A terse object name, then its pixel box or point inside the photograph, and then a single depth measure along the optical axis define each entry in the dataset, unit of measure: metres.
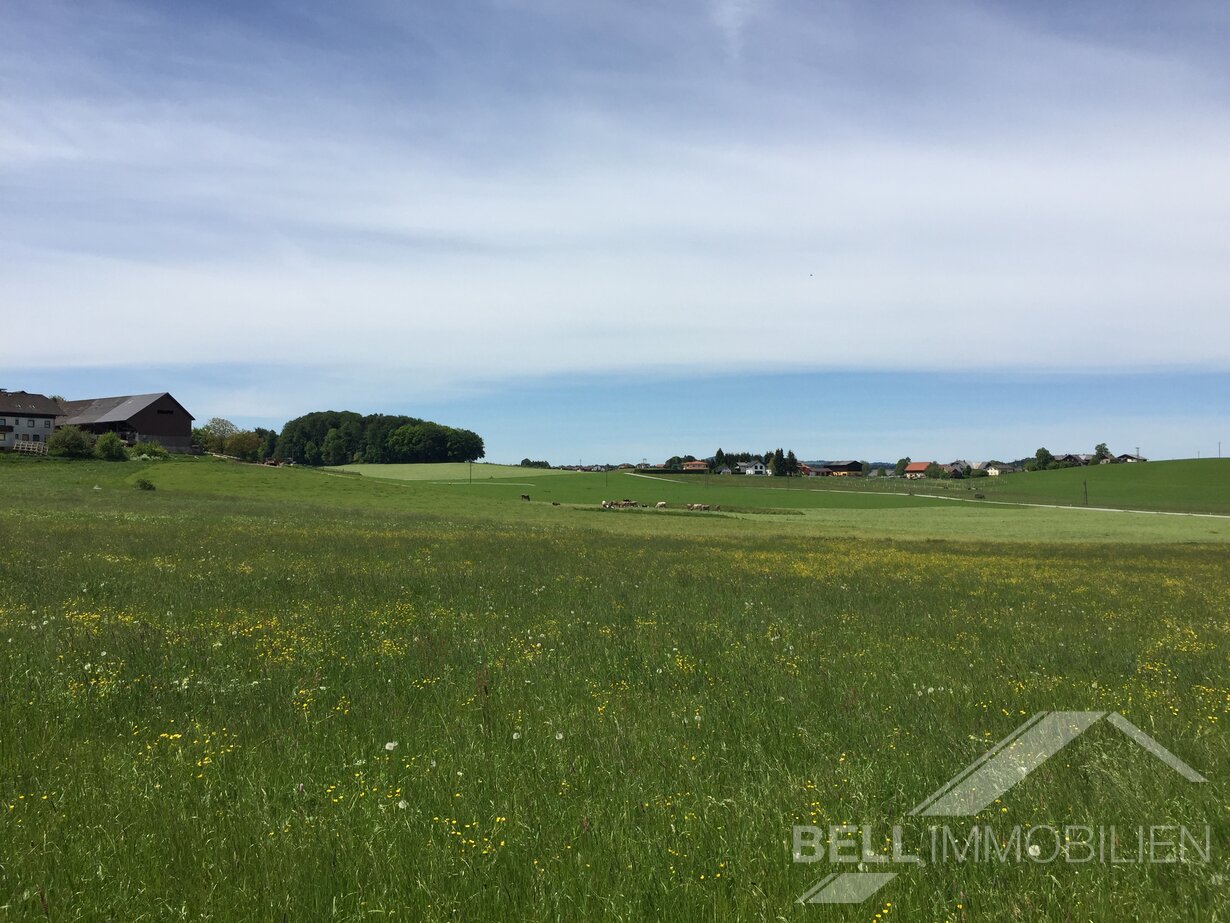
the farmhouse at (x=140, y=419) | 146.38
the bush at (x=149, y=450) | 115.00
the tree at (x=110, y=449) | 107.50
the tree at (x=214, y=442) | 187.05
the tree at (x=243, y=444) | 185.25
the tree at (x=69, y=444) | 105.88
